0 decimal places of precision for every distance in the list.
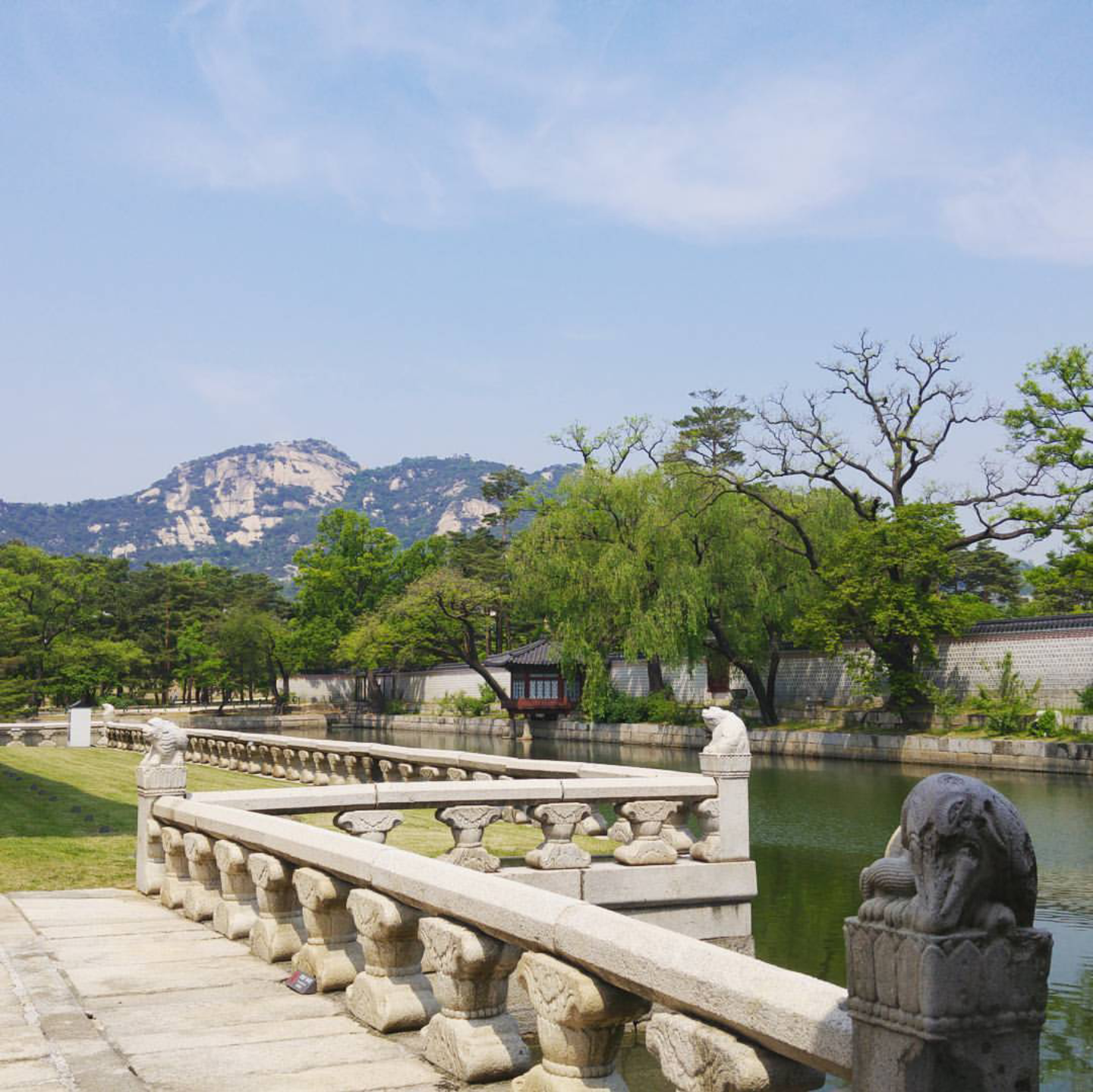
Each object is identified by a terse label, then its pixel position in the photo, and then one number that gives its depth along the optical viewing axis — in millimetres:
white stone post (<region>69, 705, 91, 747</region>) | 28297
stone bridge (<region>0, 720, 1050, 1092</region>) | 2492
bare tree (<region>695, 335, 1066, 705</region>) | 31156
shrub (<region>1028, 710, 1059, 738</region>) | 27969
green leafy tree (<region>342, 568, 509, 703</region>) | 49344
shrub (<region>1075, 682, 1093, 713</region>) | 28797
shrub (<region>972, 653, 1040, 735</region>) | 29062
